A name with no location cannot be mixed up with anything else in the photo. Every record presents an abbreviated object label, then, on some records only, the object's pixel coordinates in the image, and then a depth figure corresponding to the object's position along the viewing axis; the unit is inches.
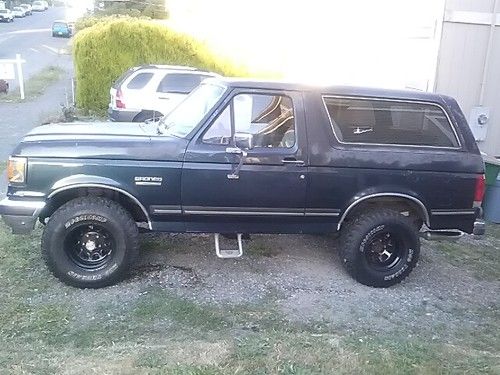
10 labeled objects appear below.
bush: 625.3
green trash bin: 290.0
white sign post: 667.1
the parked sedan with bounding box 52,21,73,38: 1723.7
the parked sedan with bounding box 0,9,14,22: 2090.3
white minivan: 449.1
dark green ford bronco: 182.7
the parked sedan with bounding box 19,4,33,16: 2543.1
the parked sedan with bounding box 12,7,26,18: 2364.7
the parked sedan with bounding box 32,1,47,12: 2878.9
